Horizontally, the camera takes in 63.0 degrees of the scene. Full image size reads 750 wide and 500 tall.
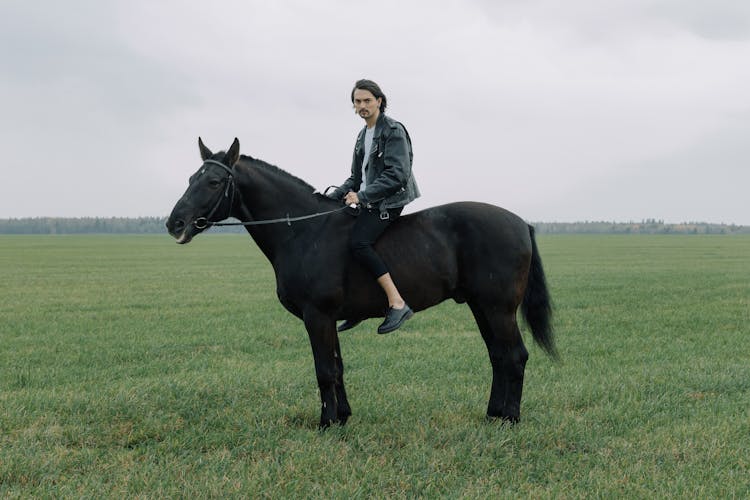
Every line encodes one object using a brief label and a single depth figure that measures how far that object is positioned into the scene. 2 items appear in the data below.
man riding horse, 6.08
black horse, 6.12
